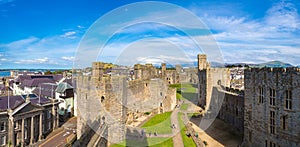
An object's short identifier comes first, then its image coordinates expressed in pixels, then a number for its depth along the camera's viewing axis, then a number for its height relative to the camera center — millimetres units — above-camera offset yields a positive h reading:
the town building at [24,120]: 24891 -6276
